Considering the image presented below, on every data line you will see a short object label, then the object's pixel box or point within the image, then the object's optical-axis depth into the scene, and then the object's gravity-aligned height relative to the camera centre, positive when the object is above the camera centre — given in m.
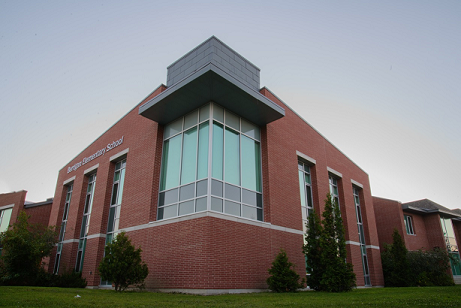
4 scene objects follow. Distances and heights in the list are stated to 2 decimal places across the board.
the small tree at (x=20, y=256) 17.98 +1.14
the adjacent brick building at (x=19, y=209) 27.44 +5.48
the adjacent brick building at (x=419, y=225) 28.95 +4.73
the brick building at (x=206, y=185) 12.74 +4.32
